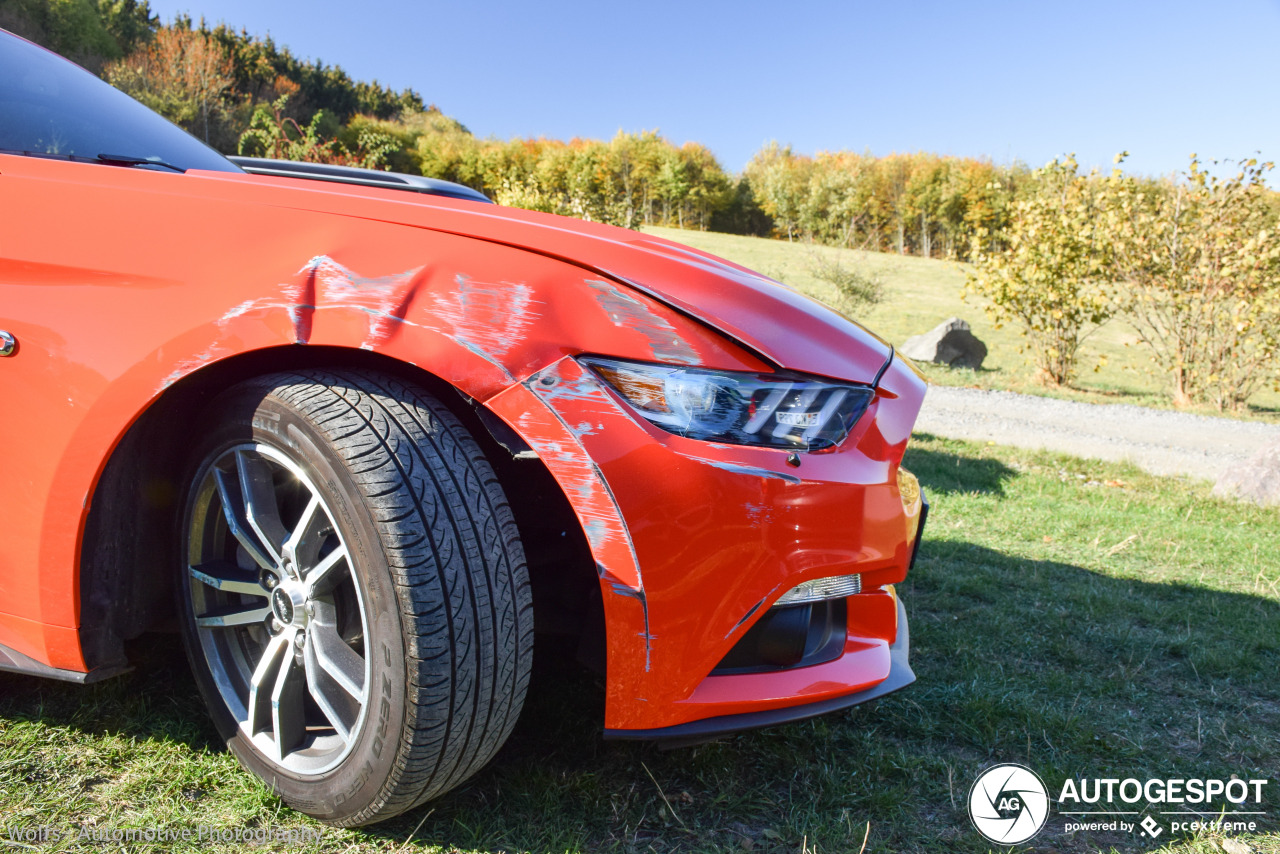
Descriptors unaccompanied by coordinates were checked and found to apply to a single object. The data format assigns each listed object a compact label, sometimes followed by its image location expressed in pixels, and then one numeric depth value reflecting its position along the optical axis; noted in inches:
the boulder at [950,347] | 512.4
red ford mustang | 52.4
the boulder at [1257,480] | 205.0
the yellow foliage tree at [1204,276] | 366.3
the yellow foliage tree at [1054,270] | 418.0
